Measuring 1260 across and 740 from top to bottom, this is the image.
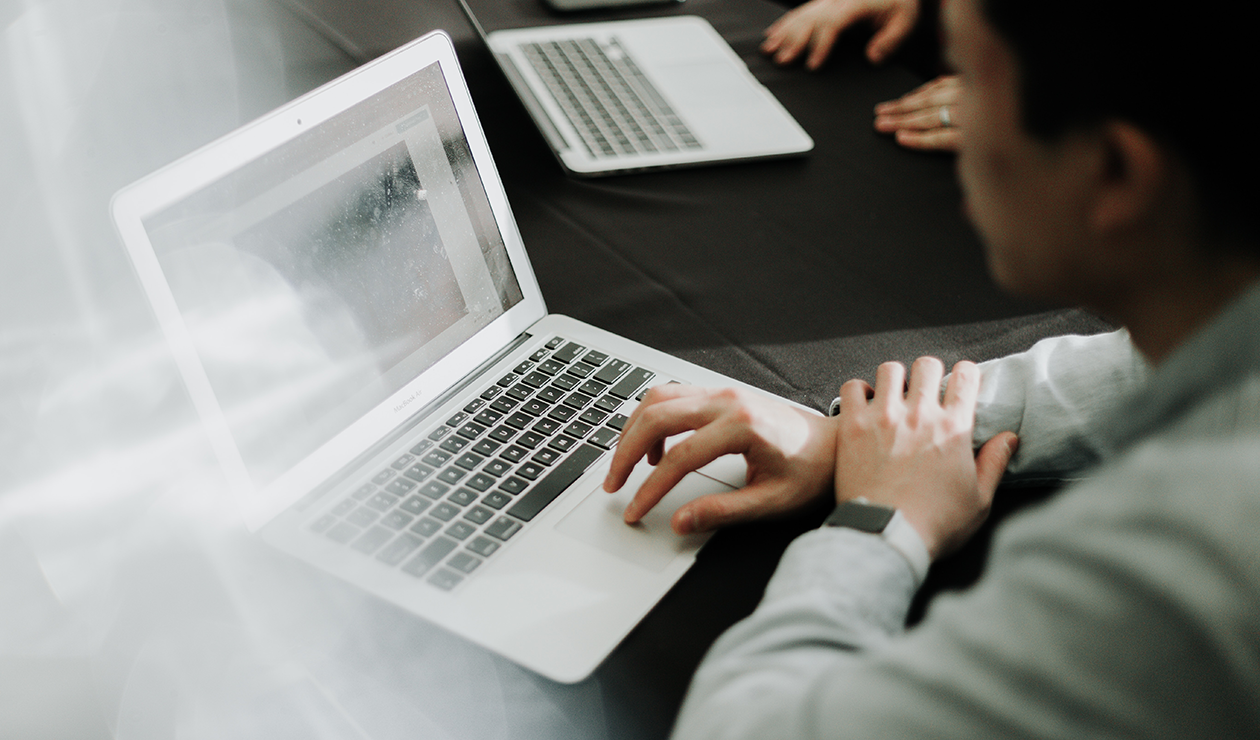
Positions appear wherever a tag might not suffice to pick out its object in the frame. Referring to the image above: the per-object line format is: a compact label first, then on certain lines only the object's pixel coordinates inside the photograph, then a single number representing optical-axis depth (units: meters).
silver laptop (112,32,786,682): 0.64
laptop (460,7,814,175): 1.17
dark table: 0.92
